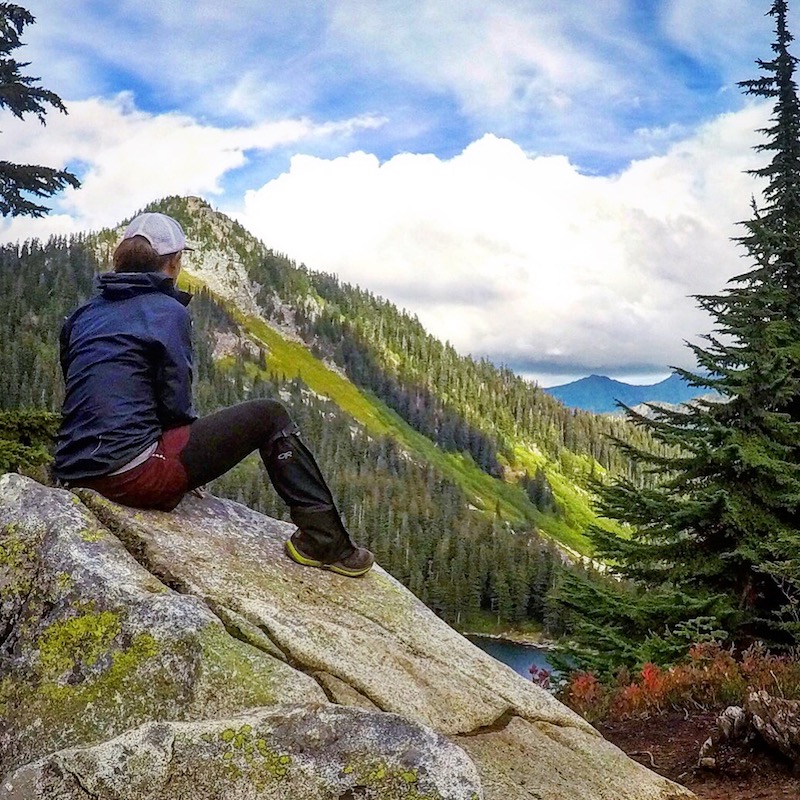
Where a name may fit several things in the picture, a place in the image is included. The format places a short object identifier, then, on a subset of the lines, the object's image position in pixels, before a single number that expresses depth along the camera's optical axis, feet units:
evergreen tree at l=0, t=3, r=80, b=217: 62.80
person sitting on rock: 21.04
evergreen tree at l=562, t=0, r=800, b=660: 51.34
